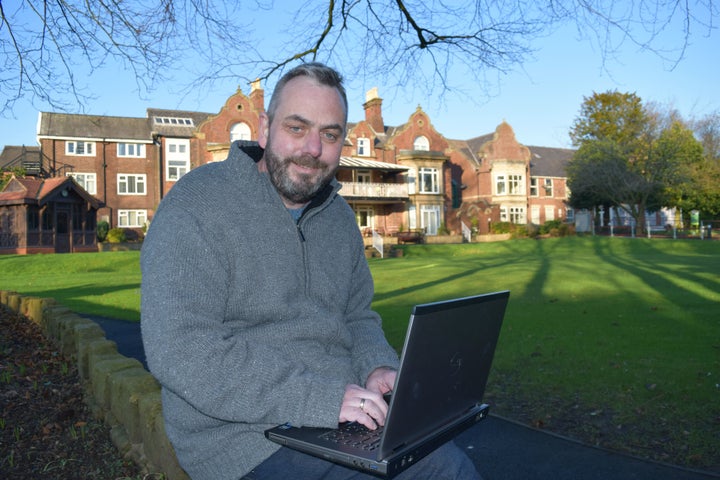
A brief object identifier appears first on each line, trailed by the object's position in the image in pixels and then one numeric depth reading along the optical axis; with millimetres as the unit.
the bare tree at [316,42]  5230
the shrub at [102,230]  34531
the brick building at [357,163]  38531
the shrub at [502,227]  38969
